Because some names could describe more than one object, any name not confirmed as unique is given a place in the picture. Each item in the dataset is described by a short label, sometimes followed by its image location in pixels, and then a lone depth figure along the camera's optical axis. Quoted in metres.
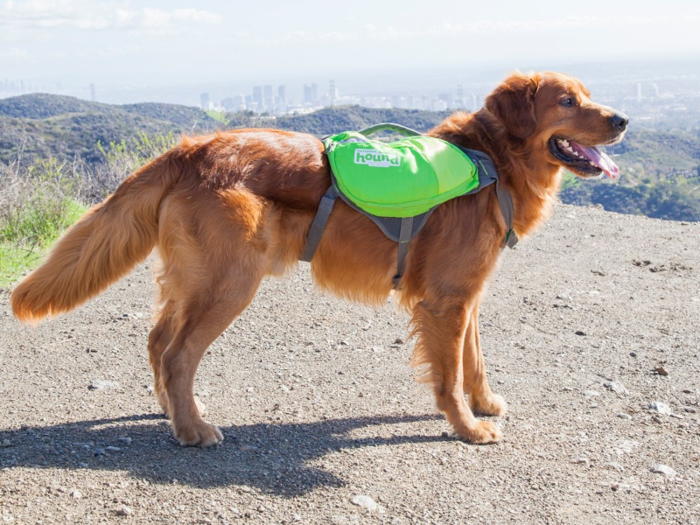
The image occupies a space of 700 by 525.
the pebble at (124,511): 2.93
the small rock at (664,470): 3.46
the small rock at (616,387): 4.51
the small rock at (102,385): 4.44
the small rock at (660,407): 4.20
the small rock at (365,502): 3.12
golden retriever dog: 3.57
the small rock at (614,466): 3.52
